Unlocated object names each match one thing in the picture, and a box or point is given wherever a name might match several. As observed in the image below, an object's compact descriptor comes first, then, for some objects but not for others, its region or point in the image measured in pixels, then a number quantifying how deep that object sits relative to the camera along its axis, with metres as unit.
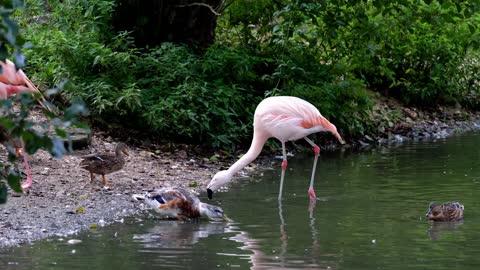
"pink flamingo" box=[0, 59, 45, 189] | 17.73
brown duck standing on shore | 17.56
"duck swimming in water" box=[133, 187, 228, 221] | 15.57
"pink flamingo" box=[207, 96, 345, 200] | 18.90
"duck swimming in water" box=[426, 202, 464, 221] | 15.15
